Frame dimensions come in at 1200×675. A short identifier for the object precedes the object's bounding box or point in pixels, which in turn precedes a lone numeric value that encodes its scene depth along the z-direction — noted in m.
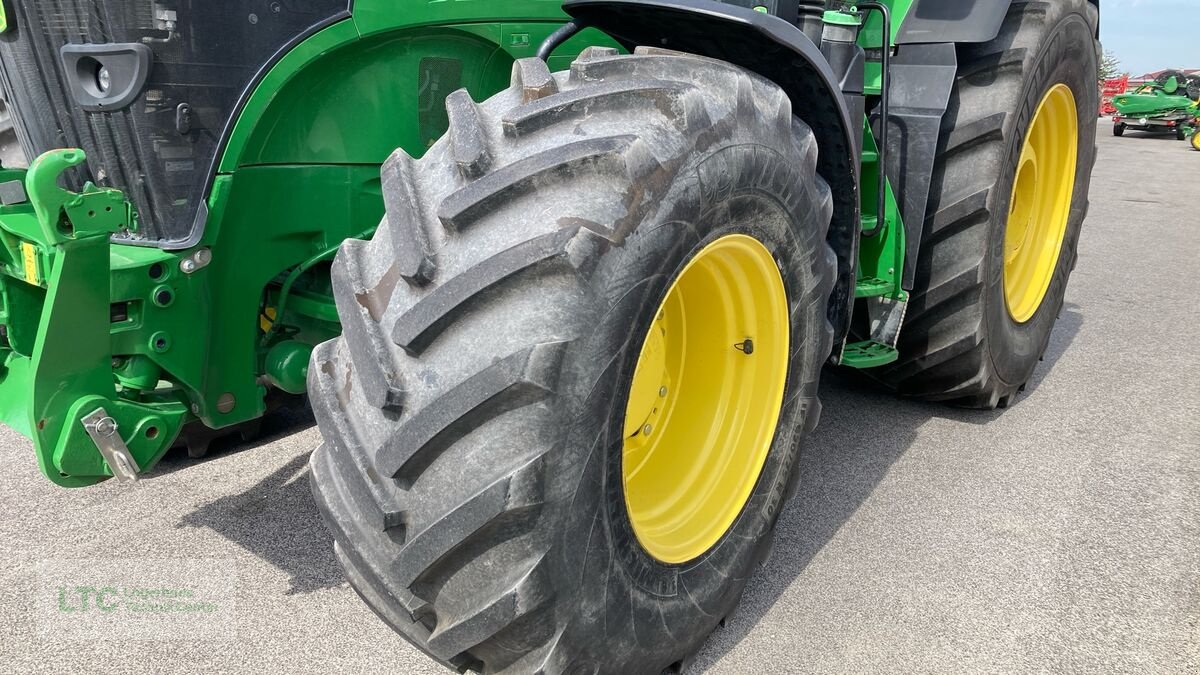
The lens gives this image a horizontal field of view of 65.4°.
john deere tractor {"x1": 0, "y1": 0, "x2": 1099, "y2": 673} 1.51
